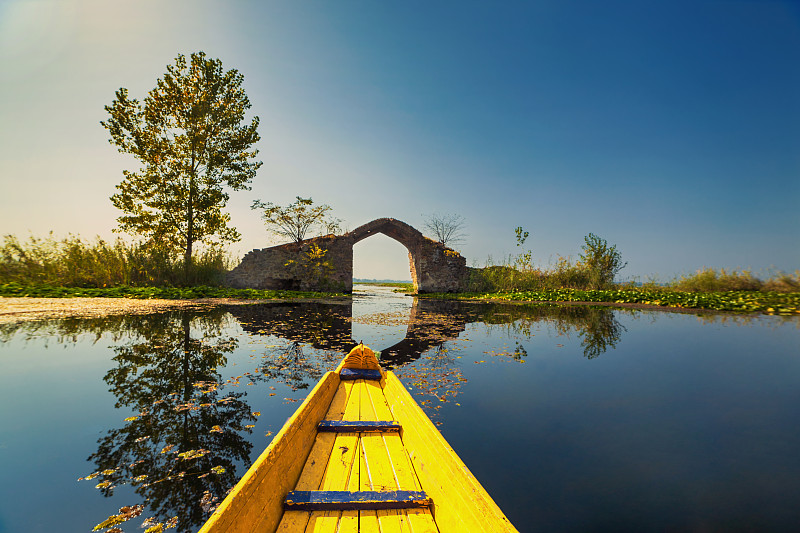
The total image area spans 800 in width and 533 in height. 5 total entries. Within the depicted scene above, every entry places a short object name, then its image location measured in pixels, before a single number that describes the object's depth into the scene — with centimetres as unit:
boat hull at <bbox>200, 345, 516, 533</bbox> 136
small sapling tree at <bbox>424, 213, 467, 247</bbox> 2818
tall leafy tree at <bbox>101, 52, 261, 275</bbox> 1769
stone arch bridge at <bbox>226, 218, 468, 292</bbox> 2105
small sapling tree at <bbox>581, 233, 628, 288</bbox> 2055
